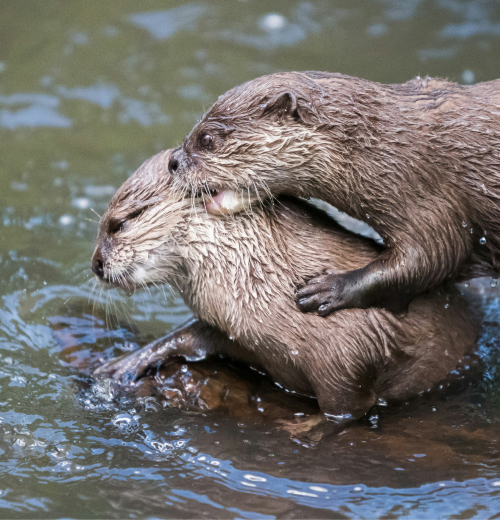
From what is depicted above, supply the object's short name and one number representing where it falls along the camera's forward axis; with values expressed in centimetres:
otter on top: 527
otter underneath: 549
